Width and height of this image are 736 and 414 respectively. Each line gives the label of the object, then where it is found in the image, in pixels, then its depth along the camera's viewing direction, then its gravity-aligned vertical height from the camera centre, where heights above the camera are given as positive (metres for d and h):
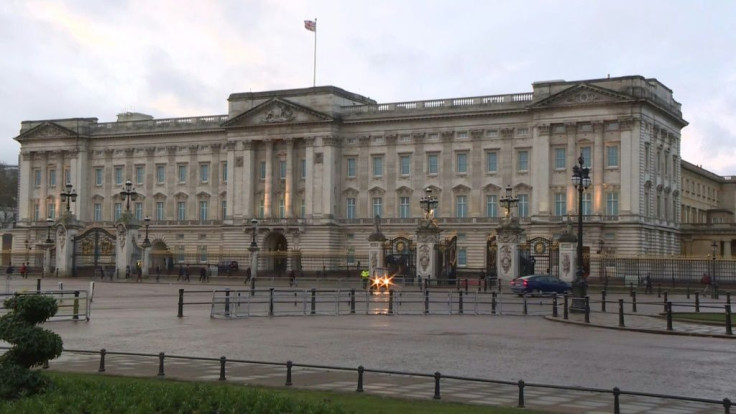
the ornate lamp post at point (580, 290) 39.12 -1.05
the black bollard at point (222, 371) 18.38 -2.11
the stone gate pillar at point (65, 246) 76.75 +0.70
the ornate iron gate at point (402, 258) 68.50 +0.19
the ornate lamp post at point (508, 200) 64.42 +4.23
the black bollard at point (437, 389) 16.40 -2.14
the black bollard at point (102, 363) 19.53 -2.14
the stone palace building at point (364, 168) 82.75 +8.94
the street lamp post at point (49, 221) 106.71 +3.68
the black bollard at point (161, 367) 18.95 -2.12
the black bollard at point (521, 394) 15.22 -2.07
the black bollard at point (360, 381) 17.19 -2.11
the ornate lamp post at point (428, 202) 66.25 +4.01
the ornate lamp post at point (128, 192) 72.22 +4.73
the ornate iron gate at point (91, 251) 76.12 +0.36
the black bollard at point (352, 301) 39.19 -1.65
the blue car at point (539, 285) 54.96 -1.24
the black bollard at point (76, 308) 33.62 -1.80
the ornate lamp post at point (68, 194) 68.44 +4.30
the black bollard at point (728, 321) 29.52 -1.65
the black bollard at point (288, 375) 17.63 -2.11
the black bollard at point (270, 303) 37.17 -1.70
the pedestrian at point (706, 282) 58.38 -1.05
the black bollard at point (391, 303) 38.91 -1.69
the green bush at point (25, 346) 14.54 -1.36
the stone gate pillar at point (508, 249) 63.72 +0.87
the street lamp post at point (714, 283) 54.12 -1.03
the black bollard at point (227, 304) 35.52 -1.69
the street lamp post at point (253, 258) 78.12 +0.02
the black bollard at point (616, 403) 14.26 -2.11
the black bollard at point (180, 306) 35.38 -1.76
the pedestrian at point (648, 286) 60.02 -1.31
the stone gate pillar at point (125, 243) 74.75 +0.99
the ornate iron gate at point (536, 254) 64.94 +0.59
